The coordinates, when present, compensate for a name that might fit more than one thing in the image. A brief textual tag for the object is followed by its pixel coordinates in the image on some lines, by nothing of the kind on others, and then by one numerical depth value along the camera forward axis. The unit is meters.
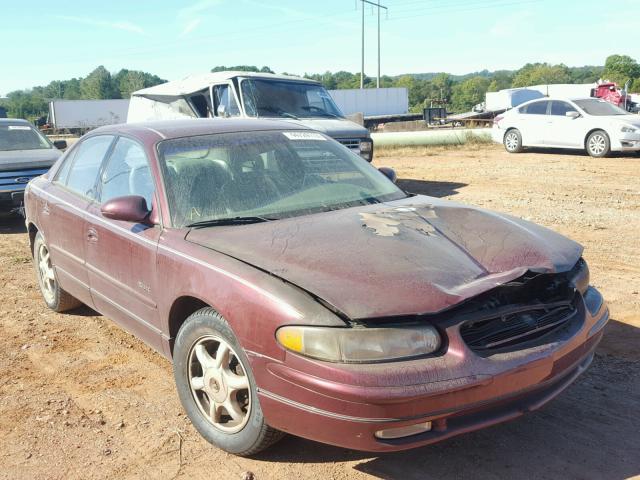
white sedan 14.62
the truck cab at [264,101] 10.51
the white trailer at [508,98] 43.66
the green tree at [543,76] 129.25
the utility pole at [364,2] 56.03
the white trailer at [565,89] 47.96
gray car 9.27
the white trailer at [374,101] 50.25
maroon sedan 2.49
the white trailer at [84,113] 46.56
